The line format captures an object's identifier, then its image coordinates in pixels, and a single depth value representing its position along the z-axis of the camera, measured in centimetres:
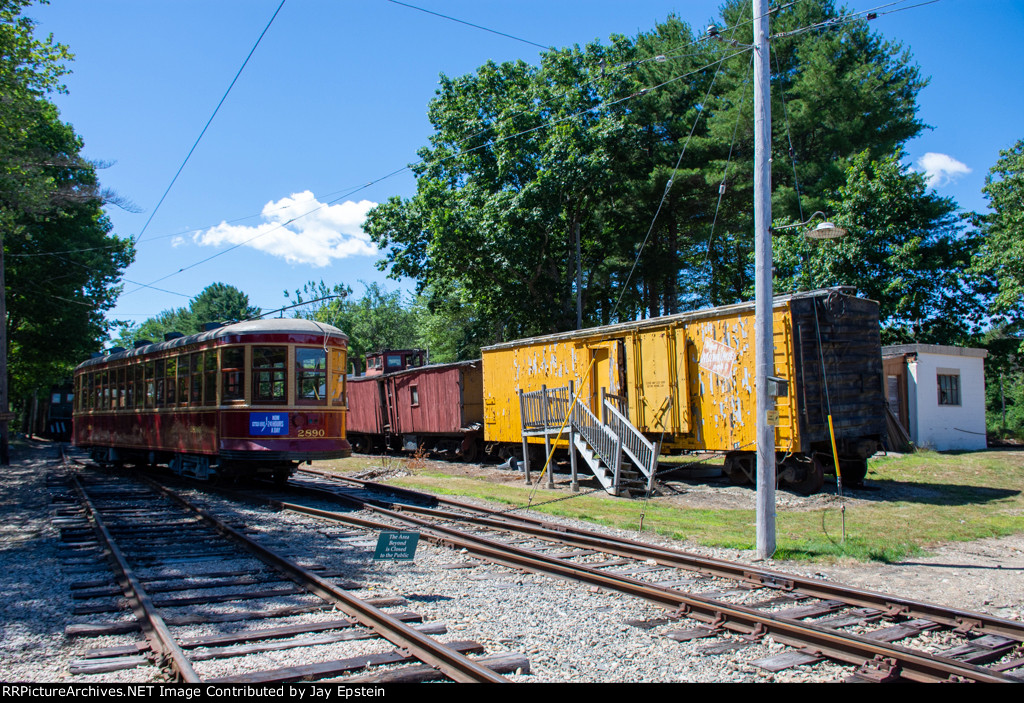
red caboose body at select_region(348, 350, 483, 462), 2217
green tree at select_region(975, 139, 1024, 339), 2264
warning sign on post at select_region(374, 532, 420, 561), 698
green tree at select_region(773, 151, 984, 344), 2381
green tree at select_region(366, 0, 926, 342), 2664
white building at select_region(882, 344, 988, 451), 2172
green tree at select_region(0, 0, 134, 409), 2622
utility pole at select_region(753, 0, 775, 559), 821
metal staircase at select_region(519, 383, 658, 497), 1357
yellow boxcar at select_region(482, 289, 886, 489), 1313
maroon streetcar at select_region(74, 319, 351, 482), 1284
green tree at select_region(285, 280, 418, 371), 5647
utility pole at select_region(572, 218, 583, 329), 2671
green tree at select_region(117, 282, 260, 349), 8032
